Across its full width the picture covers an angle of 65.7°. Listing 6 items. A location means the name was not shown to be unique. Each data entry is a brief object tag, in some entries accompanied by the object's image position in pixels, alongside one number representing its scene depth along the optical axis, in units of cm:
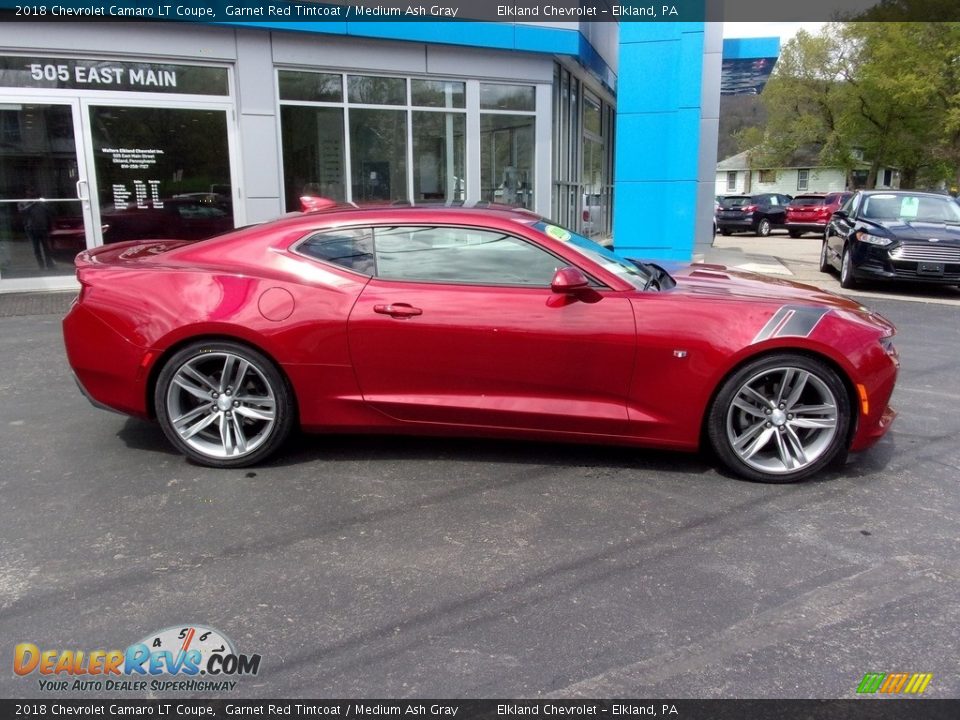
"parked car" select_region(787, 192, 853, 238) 2403
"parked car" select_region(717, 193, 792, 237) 2541
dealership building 993
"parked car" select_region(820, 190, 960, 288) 1017
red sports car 383
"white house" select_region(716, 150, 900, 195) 5717
